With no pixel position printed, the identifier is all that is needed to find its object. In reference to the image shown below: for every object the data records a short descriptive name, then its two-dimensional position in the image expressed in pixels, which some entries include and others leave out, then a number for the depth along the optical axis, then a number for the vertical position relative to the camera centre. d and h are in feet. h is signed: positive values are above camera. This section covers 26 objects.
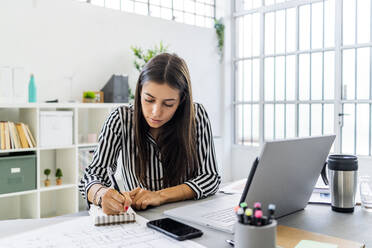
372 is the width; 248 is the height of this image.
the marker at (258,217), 2.39 -0.64
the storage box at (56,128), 10.25 -0.19
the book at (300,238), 3.07 -1.05
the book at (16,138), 9.78 -0.45
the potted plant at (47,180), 10.75 -1.75
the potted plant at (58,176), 10.90 -1.66
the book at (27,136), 10.00 -0.42
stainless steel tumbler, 4.16 -0.71
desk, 3.28 -1.05
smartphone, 3.24 -1.00
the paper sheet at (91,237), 3.06 -1.04
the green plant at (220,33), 16.96 +4.17
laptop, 3.15 -0.60
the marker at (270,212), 2.32 -0.59
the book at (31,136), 10.11 -0.43
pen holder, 2.40 -0.77
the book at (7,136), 9.61 -0.39
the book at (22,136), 9.96 -0.40
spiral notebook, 3.56 -0.97
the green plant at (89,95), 11.74 +0.86
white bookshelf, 10.23 -1.24
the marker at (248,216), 2.43 -0.65
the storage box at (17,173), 9.53 -1.40
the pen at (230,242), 3.06 -1.03
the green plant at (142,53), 12.95 +2.54
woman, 4.75 -0.30
